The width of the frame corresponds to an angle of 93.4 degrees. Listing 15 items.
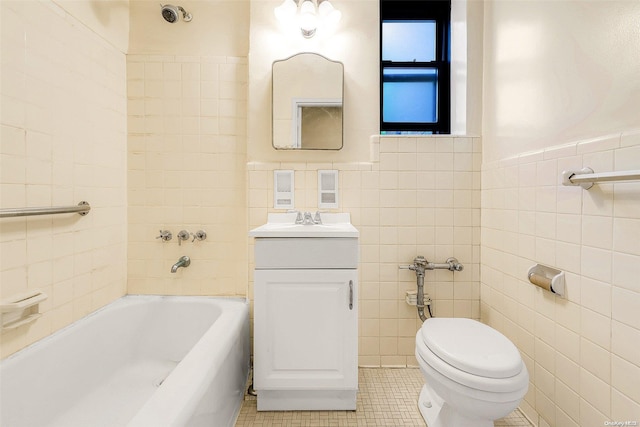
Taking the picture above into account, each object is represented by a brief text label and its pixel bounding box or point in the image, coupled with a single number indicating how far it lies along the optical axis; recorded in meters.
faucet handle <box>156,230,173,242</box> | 1.76
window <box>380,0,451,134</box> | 1.95
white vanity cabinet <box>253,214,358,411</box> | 1.32
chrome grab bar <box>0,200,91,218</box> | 1.02
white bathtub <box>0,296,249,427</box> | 0.93
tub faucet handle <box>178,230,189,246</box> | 1.76
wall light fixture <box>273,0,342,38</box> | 1.60
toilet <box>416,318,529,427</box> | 0.94
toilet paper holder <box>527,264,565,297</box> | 1.13
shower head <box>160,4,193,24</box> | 1.64
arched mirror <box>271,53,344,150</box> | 1.70
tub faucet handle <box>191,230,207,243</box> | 1.77
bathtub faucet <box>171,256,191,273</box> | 1.67
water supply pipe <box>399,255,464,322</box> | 1.67
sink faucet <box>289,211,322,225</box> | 1.64
